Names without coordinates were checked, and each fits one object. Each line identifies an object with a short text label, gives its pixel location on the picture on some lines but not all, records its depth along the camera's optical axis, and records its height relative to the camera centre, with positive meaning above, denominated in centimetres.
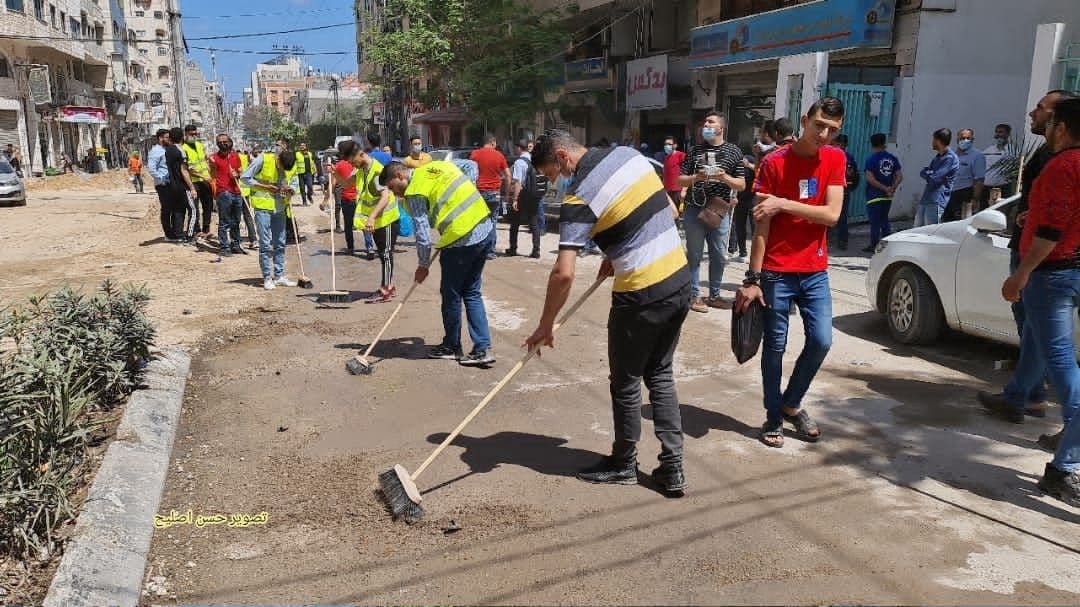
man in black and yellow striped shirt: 350 -53
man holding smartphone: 723 -30
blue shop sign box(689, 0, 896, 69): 1340 +234
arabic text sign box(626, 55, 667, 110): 2078 +185
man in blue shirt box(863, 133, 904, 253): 1102 -39
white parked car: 568 -97
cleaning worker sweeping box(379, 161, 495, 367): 582 -66
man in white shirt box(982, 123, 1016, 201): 1105 -4
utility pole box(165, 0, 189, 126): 3338 +410
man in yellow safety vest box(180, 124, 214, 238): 1263 -32
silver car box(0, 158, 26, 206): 2156 -122
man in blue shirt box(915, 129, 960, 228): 1007 -32
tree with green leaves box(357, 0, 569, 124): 2339 +301
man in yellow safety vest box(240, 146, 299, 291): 880 -48
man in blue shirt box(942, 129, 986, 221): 1063 -19
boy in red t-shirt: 416 -45
